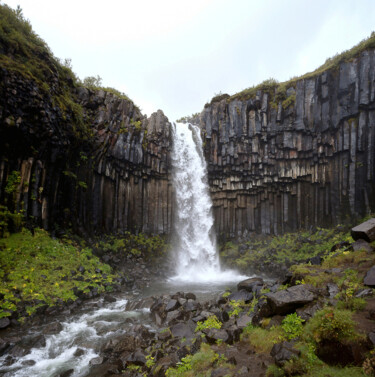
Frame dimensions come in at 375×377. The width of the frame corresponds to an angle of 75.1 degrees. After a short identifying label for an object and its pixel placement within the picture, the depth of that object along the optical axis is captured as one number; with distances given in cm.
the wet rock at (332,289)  677
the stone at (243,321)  730
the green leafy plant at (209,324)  797
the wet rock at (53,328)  944
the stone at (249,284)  1078
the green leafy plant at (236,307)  851
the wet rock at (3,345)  795
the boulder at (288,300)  661
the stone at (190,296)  1224
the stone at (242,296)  956
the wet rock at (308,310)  616
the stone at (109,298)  1320
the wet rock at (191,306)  1016
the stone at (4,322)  926
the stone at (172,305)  1050
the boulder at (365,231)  955
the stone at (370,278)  658
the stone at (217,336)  679
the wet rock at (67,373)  696
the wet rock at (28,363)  754
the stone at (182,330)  798
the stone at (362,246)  902
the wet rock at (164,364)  618
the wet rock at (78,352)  804
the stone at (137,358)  697
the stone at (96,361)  741
